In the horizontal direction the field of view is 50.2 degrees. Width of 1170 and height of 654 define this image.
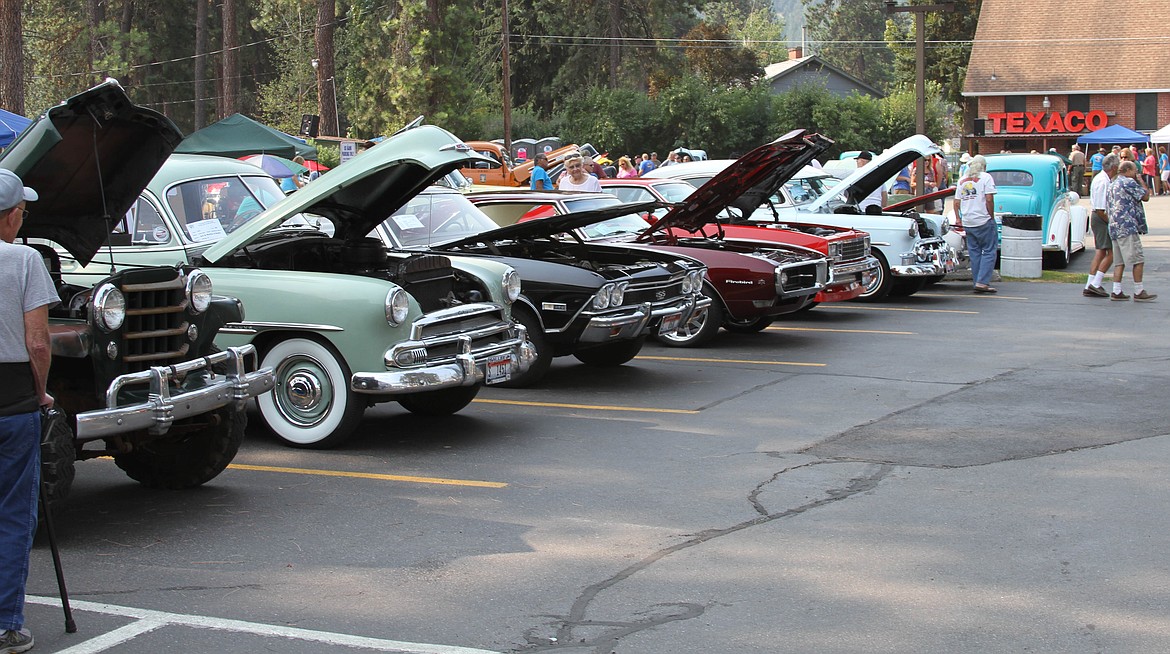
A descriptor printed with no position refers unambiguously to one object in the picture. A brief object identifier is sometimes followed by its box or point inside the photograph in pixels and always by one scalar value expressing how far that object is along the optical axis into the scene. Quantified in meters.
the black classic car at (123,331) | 5.98
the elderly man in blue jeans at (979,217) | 16.78
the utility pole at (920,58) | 24.62
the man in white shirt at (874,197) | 19.75
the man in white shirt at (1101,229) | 15.75
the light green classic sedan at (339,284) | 7.86
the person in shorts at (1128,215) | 15.27
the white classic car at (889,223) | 15.96
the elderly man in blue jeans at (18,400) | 4.64
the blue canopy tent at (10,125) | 13.92
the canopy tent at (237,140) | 21.95
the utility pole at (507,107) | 38.12
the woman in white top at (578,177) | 15.03
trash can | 18.69
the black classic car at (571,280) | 9.84
